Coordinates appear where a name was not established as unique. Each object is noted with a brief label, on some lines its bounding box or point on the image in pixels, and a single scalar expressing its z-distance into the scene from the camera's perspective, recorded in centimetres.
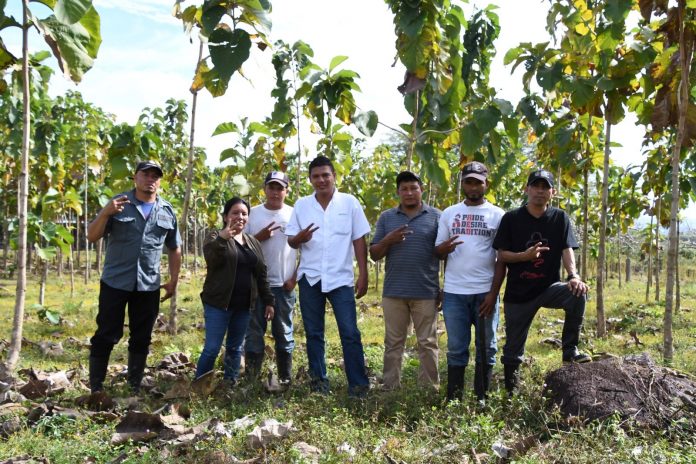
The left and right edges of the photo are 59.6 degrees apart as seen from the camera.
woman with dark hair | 475
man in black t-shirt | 440
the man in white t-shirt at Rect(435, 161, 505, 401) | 450
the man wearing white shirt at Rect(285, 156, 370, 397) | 477
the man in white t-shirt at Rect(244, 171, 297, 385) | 528
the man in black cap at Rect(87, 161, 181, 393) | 479
